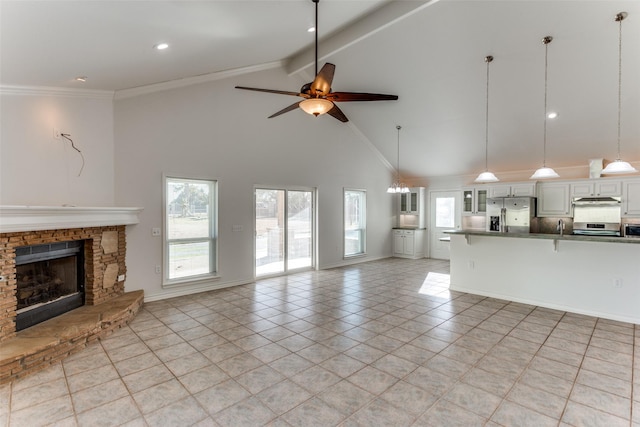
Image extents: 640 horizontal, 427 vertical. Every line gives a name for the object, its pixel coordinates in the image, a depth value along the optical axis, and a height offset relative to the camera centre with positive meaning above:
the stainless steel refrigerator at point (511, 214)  7.09 -0.11
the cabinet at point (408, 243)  9.02 -0.97
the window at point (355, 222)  8.21 -0.32
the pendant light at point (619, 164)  3.38 +0.47
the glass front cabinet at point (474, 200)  8.07 +0.22
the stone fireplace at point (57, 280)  3.03 -0.85
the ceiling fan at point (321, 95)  2.93 +1.12
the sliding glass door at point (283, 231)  6.52 -0.45
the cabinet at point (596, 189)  6.21 +0.41
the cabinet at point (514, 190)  7.21 +0.45
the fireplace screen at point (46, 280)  3.57 -0.85
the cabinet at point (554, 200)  6.79 +0.20
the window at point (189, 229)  5.28 -0.34
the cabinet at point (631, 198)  6.00 +0.20
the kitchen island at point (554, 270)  4.22 -0.92
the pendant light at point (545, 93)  3.94 +1.83
